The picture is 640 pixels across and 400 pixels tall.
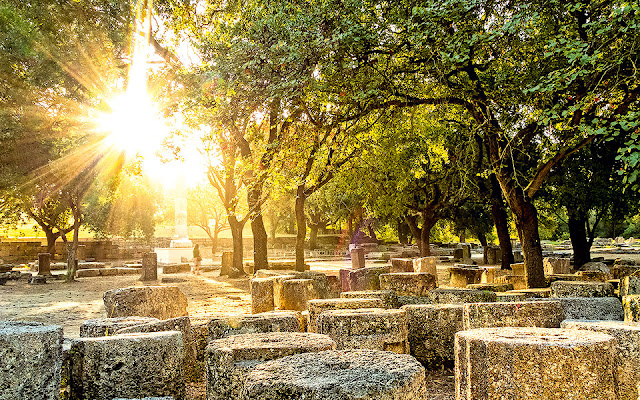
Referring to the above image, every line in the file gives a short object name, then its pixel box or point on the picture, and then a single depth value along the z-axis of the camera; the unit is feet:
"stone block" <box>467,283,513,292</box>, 23.94
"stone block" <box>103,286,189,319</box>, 21.48
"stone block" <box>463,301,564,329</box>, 14.10
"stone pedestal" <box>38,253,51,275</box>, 78.12
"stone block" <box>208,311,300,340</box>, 15.02
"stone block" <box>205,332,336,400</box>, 10.37
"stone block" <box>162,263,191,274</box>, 80.49
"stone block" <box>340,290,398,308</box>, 20.36
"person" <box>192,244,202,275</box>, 75.99
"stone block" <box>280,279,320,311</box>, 25.40
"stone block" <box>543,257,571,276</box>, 48.42
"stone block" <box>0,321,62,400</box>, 10.73
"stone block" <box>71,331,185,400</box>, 11.68
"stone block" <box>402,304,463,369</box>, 16.94
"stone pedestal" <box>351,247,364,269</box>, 64.03
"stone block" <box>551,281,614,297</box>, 19.27
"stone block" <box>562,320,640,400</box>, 11.57
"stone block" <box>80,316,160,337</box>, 14.89
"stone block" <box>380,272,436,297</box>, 27.02
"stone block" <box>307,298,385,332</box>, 17.22
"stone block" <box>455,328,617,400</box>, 9.23
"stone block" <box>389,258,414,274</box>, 45.65
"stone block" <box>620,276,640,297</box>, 18.86
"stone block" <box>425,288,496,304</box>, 19.43
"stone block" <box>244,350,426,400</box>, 7.55
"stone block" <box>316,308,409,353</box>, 14.29
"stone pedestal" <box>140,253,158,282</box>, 67.31
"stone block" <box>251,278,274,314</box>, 27.68
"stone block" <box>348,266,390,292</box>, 34.81
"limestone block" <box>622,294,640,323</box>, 13.57
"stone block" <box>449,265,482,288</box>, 42.47
